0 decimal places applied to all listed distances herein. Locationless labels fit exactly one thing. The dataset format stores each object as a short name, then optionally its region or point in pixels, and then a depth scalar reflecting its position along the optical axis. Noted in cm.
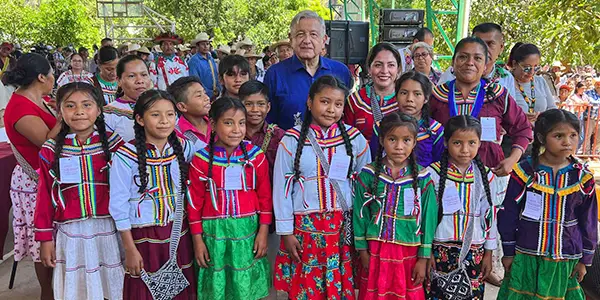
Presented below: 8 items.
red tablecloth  334
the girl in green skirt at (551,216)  214
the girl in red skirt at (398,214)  215
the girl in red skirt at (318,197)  227
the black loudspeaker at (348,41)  641
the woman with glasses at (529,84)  322
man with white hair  277
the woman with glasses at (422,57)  405
